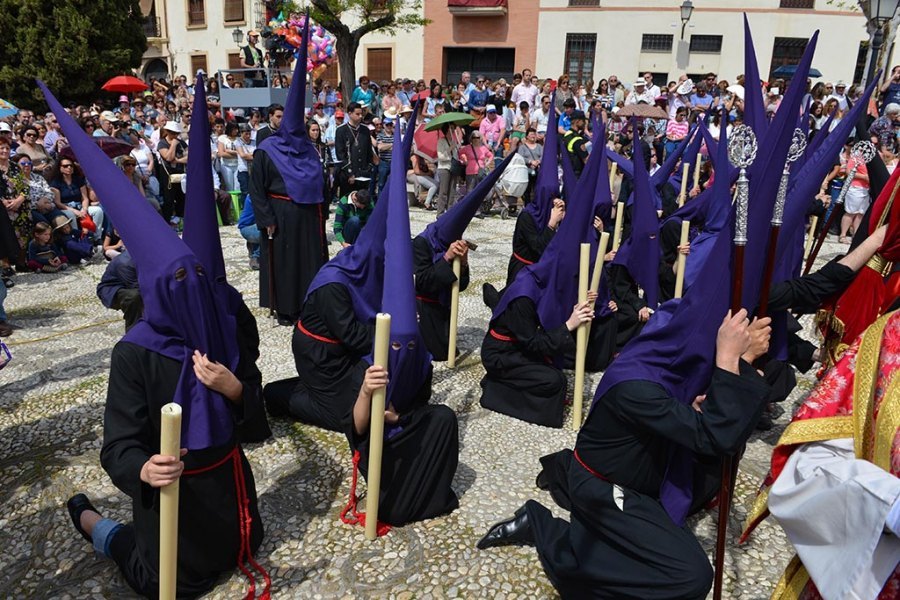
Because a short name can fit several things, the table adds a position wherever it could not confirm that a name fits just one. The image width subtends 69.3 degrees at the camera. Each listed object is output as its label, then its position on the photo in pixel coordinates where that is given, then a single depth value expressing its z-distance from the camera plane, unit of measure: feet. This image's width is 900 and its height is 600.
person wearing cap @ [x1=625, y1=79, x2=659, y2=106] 56.88
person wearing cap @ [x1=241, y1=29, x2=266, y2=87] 56.29
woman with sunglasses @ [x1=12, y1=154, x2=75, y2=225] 27.96
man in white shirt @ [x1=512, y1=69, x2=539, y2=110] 56.39
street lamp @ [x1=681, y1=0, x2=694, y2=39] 73.96
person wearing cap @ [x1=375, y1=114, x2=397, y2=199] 38.91
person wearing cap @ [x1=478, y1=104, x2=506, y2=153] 47.70
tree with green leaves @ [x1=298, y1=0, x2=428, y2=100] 74.84
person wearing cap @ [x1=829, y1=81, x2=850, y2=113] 51.38
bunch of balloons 52.70
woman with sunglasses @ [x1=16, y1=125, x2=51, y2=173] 31.78
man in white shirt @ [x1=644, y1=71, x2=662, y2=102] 57.40
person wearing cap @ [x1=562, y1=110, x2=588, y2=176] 35.99
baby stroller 40.38
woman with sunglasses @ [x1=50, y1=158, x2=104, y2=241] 30.63
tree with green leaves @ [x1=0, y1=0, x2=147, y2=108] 77.00
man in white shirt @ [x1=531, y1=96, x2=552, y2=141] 49.77
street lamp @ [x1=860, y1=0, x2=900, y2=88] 29.63
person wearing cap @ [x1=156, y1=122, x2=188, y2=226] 35.27
